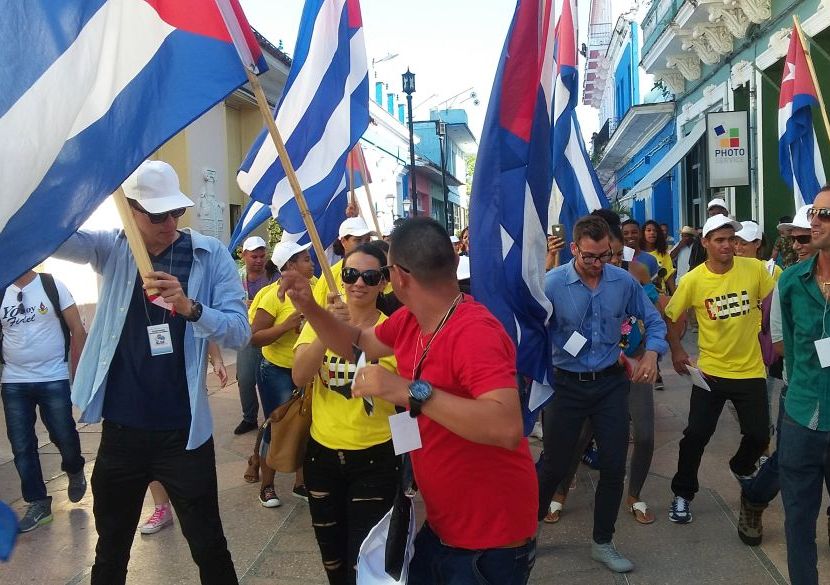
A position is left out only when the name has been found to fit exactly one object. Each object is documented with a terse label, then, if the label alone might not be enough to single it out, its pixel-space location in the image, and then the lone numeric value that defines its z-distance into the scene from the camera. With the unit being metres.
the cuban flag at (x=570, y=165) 5.38
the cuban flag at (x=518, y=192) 3.63
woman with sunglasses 3.20
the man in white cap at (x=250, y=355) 6.98
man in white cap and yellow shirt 4.70
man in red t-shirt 2.14
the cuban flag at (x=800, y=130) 6.00
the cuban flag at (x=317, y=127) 4.18
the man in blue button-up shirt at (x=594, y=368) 4.17
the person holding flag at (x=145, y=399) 3.01
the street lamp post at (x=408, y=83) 19.30
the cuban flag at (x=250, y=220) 5.46
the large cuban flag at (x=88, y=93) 2.27
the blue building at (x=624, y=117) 22.89
